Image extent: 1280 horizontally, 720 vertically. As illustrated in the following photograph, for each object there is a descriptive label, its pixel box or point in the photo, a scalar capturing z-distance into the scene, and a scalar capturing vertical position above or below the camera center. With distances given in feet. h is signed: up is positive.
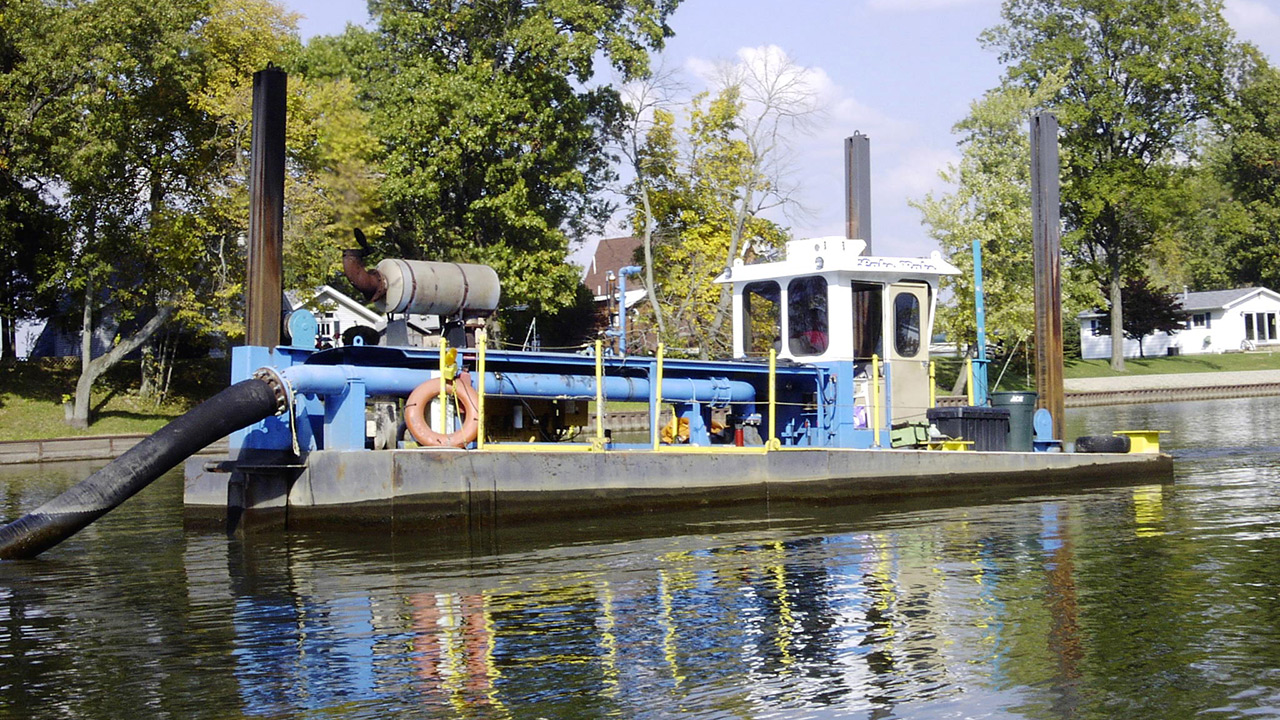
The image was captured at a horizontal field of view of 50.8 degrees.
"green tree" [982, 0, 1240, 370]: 189.57 +48.28
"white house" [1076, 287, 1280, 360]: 240.94 +17.88
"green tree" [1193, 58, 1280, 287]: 224.94 +42.67
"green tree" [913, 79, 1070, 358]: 154.20 +24.29
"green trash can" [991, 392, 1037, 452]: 63.98 +0.41
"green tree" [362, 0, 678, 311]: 128.98 +30.36
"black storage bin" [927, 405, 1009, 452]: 62.75 +0.11
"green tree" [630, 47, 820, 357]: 137.28 +22.92
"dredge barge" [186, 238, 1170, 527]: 48.11 +0.47
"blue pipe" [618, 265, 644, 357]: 56.59 +5.11
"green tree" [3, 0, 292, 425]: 117.70 +27.20
